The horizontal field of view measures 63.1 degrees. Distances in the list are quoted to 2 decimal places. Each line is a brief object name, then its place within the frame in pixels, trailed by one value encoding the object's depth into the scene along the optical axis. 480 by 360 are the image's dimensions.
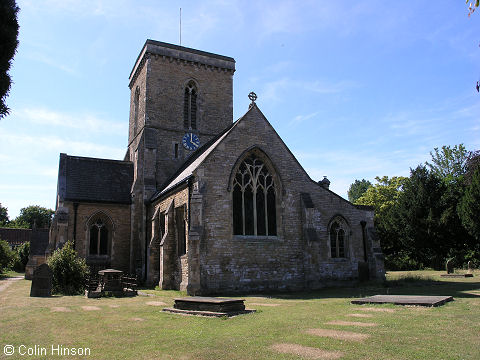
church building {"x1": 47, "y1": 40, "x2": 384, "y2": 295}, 18.88
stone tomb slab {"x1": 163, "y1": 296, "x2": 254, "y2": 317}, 10.75
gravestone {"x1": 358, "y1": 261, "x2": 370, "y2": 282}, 22.55
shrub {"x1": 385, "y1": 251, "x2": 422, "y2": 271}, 38.53
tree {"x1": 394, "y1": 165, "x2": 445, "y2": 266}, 36.12
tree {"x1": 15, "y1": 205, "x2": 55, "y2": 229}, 87.75
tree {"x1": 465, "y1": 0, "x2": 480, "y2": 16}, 4.00
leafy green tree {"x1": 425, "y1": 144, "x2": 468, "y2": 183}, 47.62
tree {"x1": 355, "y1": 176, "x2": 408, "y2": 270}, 39.97
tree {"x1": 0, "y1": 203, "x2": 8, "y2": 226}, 87.94
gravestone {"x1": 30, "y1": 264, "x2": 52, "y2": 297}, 17.00
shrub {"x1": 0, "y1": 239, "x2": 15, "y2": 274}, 37.94
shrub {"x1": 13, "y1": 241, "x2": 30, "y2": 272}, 51.69
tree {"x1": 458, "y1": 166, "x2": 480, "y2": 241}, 30.78
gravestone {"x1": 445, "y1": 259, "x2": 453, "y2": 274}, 29.30
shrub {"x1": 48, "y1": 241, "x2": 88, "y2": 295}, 18.81
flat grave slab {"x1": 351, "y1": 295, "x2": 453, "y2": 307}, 11.18
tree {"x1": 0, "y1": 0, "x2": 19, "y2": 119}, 10.50
